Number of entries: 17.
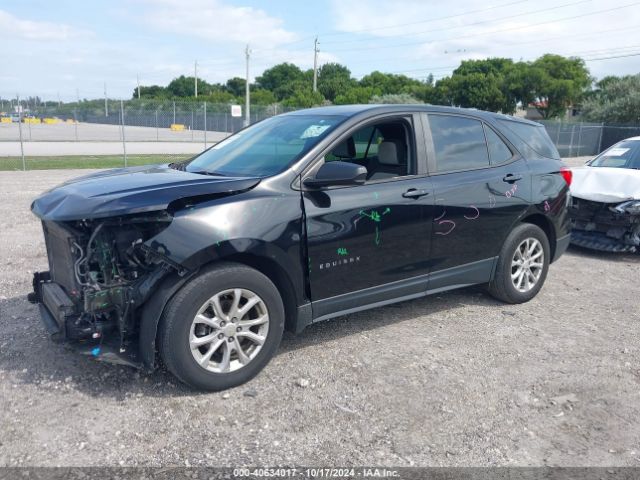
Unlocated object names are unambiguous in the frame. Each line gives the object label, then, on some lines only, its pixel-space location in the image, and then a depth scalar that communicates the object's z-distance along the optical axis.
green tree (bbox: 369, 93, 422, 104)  44.41
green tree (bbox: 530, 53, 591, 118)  56.88
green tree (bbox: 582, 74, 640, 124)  37.81
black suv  3.41
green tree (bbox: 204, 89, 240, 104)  69.45
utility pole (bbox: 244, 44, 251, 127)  33.39
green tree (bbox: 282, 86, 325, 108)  51.59
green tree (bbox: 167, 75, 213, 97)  101.62
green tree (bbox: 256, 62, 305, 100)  98.06
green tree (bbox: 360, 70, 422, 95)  77.56
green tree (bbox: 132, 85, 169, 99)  101.59
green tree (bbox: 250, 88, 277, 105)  67.47
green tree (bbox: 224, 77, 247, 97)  101.62
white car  7.23
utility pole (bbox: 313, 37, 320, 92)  58.53
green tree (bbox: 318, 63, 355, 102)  74.25
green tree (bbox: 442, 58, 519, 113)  58.84
